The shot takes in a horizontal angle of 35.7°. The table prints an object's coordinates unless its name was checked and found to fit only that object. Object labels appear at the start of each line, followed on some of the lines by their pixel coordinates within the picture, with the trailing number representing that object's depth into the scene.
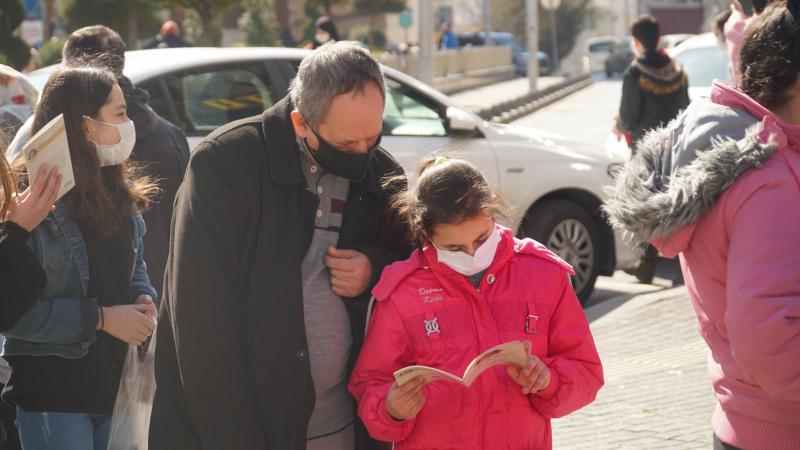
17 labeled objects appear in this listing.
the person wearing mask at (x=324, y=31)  13.83
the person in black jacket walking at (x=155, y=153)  4.91
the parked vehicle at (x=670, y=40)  47.97
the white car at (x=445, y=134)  7.62
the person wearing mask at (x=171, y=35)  16.08
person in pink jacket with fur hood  2.48
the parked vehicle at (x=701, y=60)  12.33
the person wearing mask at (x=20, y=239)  3.30
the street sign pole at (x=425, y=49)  22.20
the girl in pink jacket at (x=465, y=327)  2.91
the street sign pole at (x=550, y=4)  35.91
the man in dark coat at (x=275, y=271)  2.88
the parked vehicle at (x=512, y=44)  52.47
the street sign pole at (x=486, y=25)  52.19
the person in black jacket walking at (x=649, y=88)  9.63
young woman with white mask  3.65
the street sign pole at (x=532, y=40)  34.06
